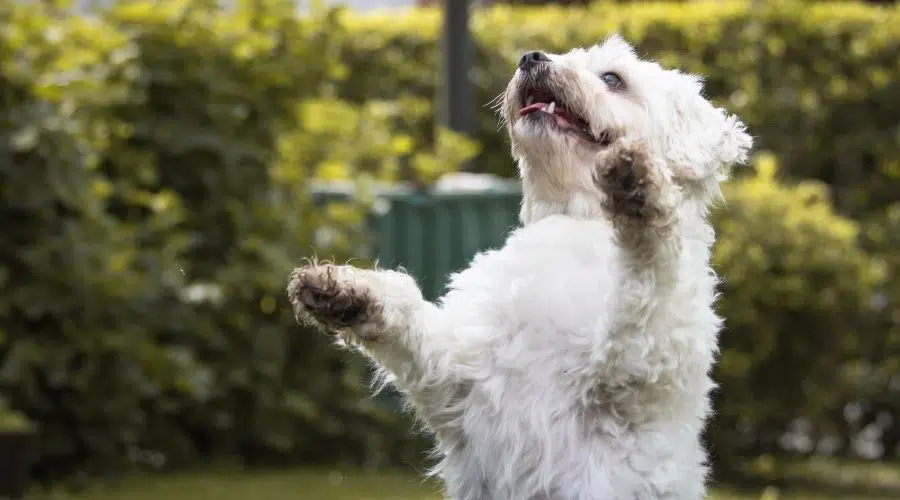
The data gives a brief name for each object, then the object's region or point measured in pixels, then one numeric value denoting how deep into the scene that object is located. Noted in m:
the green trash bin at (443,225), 17.19
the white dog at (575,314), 7.08
